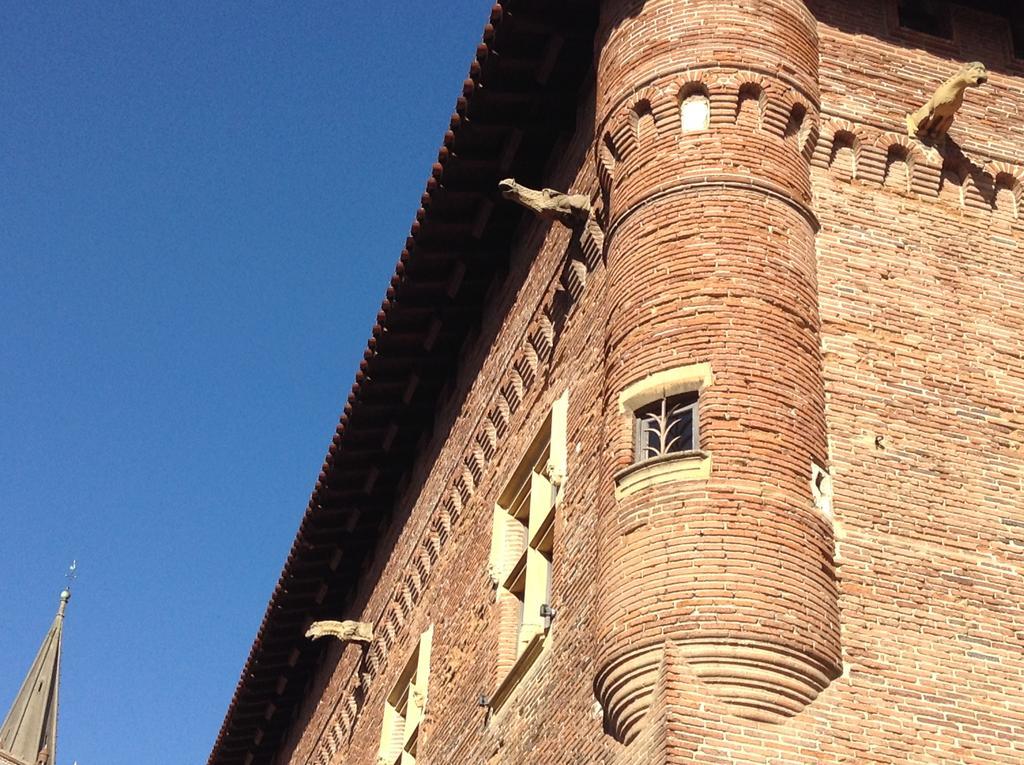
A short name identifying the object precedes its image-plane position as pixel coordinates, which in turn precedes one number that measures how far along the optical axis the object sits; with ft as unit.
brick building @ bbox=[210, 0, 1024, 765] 25.61
